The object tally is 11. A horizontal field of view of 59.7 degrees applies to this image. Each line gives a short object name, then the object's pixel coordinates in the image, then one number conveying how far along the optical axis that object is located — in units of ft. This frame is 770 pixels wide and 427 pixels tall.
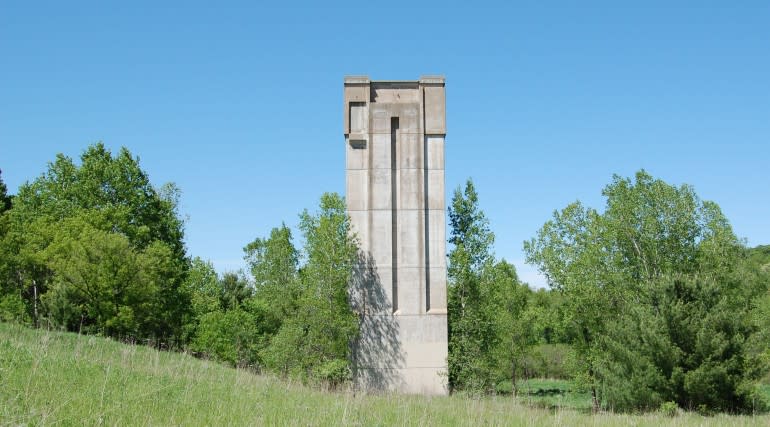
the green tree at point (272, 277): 138.96
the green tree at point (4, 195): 171.02
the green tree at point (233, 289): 168.45
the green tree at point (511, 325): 101.14
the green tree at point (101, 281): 101.45
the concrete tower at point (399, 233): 86.22
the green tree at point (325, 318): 84.64
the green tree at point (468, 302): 86.94
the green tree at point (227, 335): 131.13
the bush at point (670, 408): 66.70
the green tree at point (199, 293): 140.26
